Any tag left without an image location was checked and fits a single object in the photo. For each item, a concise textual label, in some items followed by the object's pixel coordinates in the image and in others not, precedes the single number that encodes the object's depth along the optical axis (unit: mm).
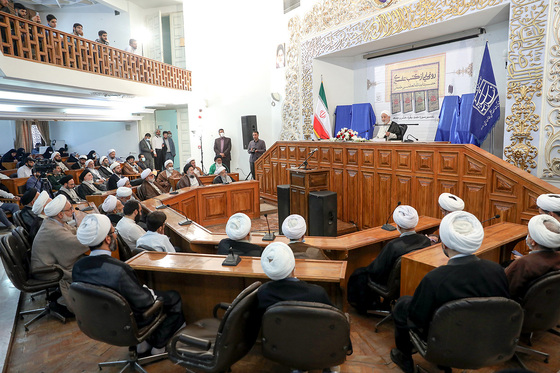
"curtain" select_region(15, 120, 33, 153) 14945
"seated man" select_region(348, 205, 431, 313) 3127
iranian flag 8945
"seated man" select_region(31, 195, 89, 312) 3508
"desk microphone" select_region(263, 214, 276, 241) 3528
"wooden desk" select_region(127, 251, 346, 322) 2613
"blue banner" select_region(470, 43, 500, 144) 5727
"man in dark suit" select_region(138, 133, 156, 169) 12305
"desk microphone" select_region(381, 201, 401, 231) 3945
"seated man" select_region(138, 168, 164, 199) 6902
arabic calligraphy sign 7863
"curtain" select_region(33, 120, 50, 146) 16297
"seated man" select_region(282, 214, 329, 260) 3032
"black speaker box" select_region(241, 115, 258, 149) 12023
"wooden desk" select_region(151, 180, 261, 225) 6815
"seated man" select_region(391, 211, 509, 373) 2066
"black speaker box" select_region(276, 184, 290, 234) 6838
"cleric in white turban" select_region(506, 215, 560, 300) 2465
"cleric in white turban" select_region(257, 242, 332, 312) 2094
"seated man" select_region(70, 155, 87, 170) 11328
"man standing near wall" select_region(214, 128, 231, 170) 12461
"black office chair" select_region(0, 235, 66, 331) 3367
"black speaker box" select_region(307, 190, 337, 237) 5820
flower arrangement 6969
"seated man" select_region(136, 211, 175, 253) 3388
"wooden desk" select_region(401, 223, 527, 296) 2773
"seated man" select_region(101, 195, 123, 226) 4648
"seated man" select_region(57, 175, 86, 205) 6305
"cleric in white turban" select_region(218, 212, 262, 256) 3160
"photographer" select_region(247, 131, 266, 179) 10711
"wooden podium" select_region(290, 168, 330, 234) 6215
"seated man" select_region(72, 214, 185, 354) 2416
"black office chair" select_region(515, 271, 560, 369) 2326
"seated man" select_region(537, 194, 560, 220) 3287
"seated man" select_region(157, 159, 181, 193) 8062
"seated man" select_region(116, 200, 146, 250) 3941
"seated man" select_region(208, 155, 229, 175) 9664
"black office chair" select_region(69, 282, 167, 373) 2268
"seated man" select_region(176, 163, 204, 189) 7539
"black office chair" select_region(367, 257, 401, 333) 3020
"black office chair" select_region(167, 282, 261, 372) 2012
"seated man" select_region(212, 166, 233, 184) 7926
